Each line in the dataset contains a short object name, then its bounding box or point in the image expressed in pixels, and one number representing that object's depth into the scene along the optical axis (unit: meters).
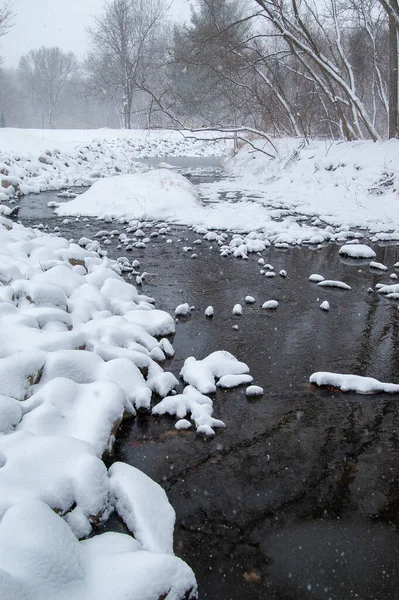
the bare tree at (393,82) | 10.09
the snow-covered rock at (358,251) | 6.32
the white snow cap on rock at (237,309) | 4.39
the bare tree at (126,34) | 33.06
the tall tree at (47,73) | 49.97
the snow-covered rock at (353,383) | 3.08
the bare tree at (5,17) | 20.86
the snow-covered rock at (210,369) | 3.09
